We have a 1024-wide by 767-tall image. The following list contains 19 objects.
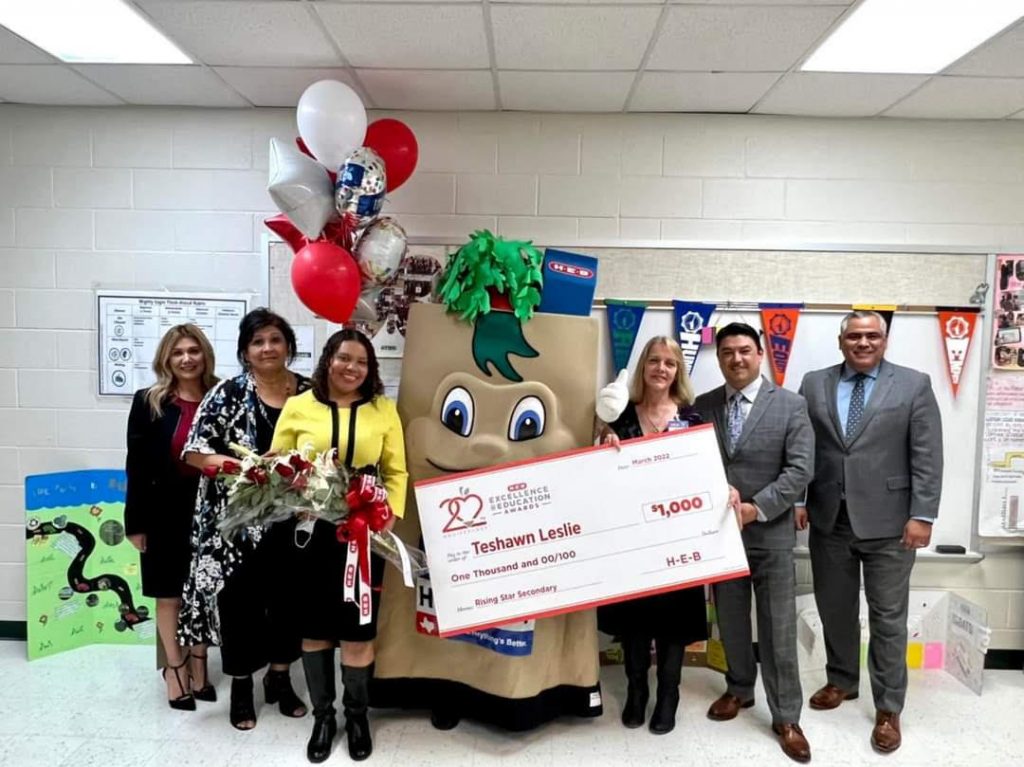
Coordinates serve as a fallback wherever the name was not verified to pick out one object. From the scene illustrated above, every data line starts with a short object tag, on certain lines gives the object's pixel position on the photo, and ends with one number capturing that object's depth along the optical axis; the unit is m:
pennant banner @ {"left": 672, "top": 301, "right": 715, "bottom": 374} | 2.68
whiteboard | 2.70
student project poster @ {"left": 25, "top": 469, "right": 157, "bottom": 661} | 2.77
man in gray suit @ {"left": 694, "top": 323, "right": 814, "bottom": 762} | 2.14
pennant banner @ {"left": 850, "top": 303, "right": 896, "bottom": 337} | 2.67
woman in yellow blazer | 2.01
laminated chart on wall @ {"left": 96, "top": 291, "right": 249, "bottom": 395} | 2.79
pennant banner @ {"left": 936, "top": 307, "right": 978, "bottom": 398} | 2.68
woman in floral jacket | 2.12
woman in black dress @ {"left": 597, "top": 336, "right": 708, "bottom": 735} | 2.16
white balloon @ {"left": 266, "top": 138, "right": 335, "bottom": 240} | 2.05
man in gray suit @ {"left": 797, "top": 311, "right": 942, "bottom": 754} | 2.21
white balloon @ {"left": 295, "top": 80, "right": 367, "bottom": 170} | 2.11
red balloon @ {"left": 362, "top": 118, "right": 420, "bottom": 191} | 2.28
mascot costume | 2.12
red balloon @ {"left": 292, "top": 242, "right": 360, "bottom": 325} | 2.06
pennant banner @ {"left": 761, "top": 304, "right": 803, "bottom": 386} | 2.68
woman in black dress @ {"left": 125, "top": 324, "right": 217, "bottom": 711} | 2.30
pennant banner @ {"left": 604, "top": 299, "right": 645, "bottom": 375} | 2.70
